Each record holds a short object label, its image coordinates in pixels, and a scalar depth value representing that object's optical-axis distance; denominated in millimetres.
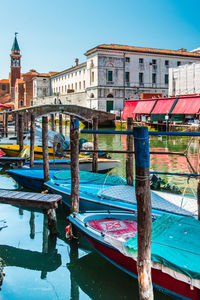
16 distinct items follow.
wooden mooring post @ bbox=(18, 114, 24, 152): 13141
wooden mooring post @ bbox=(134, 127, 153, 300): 3451
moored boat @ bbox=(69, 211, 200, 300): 3795
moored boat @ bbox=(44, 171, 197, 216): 5934
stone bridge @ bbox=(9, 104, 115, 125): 31641
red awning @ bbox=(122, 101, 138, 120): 32156
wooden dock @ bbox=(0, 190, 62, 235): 5859
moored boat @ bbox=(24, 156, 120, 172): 11016
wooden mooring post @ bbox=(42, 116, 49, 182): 8531
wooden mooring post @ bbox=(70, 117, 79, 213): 5938
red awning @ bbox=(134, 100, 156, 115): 29112
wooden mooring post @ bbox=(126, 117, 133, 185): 7910
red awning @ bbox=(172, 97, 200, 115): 24484
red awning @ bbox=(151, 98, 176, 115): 27172
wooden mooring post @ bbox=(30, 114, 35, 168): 10445
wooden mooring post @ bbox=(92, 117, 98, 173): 10867
